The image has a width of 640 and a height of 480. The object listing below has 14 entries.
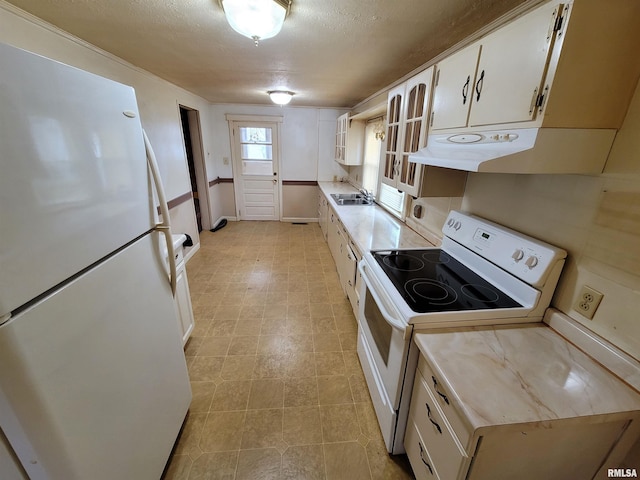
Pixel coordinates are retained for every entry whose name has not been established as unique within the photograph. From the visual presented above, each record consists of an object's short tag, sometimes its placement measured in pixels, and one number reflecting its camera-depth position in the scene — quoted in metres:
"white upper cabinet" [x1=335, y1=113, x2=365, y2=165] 4.09
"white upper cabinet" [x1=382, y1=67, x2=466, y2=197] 1.66
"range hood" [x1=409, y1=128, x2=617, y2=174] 0.91
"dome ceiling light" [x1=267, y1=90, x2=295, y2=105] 3.54
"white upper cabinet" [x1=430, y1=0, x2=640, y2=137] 0.82
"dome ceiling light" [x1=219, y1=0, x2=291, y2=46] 1.23
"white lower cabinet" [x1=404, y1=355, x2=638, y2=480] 0.80
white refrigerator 0.63
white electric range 1.14
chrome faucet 3.75
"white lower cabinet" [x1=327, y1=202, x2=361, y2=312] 2.39
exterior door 5.16
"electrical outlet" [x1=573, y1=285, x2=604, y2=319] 0.99
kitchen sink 3.66
